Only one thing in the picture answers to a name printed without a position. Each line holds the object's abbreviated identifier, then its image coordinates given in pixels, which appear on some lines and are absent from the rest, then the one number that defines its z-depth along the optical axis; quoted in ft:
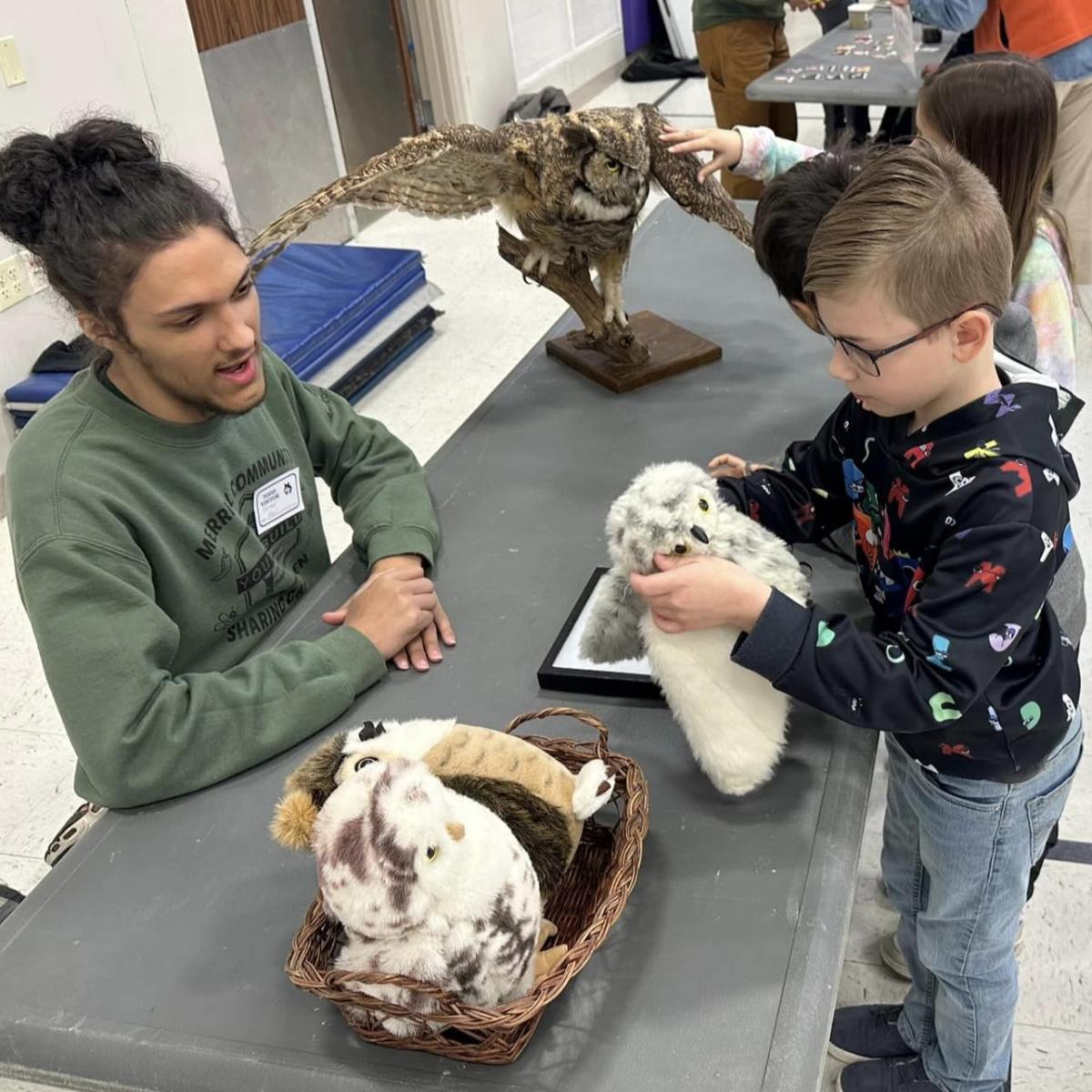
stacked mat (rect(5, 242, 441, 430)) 10.00
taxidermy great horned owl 5.31
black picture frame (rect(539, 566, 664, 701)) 3.77
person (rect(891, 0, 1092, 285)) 8.41
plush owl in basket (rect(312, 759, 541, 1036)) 2.45
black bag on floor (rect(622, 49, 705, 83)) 22.27
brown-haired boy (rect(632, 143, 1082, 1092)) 2.94
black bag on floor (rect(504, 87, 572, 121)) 17.81
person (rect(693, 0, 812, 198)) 12.63
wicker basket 2.51
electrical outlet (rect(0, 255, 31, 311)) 9.34
